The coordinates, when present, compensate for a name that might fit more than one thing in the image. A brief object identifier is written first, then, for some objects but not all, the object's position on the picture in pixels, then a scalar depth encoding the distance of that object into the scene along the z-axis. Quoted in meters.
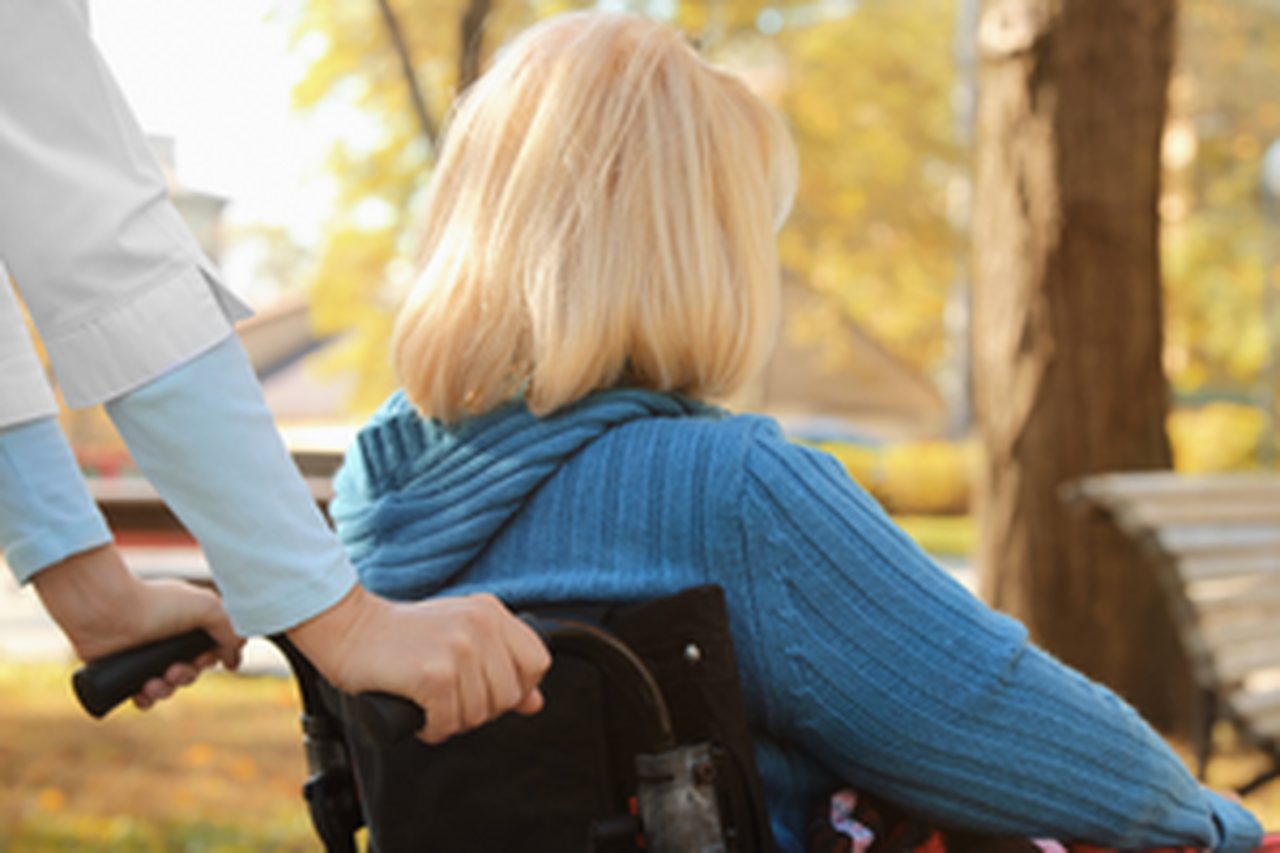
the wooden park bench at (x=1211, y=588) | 3.29
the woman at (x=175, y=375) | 1.58
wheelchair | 1.70
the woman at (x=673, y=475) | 1.75
